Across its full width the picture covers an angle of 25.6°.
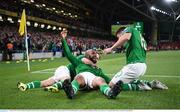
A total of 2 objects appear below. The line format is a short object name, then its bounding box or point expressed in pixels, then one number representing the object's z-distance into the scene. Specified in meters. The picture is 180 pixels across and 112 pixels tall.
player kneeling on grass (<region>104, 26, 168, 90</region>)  7.06
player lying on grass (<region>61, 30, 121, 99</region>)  6.80
